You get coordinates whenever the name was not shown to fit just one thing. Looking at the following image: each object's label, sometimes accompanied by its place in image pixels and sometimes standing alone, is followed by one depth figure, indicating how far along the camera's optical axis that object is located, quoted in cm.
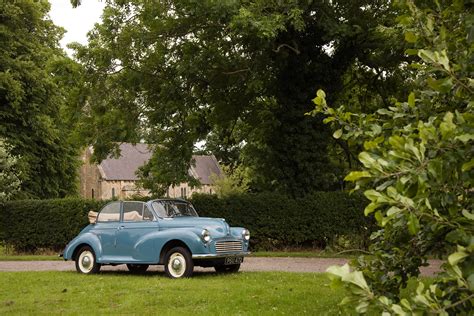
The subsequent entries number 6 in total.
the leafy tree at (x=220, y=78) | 1977
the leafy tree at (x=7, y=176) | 2430
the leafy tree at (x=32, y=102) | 3359
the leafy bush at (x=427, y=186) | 234
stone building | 6819
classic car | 1308
